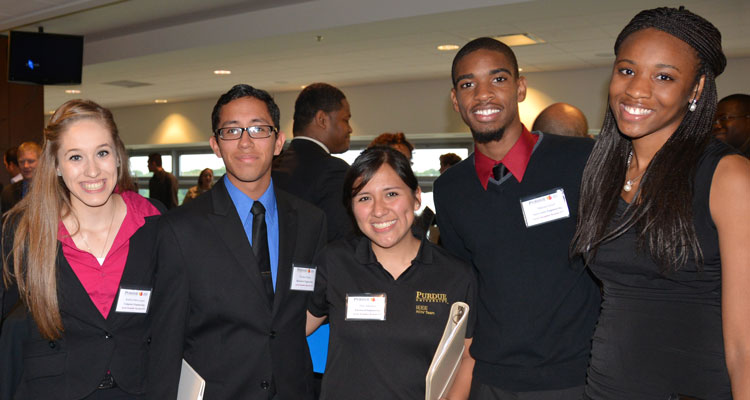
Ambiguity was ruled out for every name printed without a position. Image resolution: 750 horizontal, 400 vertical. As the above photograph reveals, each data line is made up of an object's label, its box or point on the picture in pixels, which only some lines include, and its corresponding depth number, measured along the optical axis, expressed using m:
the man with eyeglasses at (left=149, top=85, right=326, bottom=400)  1.87
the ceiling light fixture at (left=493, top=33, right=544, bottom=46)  6.44
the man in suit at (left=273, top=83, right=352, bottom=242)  3.10
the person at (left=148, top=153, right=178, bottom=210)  8.13
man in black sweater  1.82
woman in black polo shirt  1.84
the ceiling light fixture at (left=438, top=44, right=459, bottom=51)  6.95
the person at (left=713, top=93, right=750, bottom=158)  3.93
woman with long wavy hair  1.86
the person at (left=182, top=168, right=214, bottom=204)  9.71
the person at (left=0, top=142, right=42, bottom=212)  5.34
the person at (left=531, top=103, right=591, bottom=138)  3.32
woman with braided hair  1.31
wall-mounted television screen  7.02
